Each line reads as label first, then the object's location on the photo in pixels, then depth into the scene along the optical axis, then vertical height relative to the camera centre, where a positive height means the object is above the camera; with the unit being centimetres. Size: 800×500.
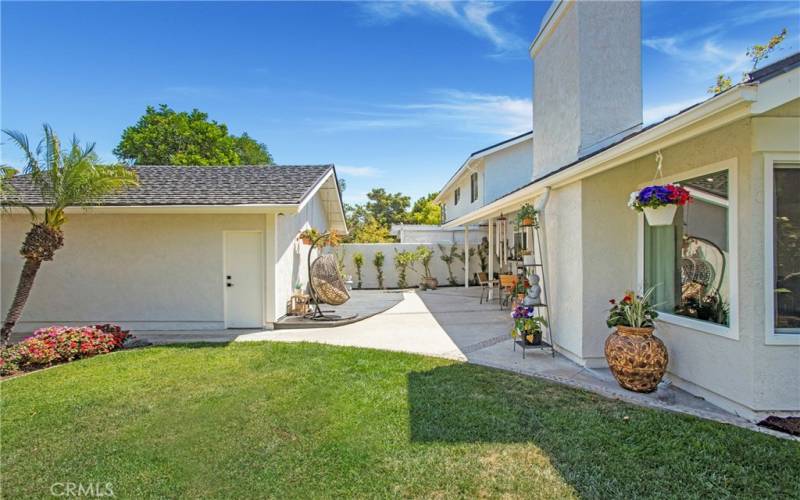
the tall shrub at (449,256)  2036 -36
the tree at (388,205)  4784 +541
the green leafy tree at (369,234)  2528 +99
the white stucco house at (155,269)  1023 -49
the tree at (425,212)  4159 +407
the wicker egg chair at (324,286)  1118 -103
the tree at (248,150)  3950 +1009
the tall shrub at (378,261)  2002 -61
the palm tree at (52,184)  804 +140
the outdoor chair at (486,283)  1431 -127
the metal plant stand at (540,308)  740 -124
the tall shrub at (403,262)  1986 -65
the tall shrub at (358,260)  1991 -53
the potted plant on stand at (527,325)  732 -141
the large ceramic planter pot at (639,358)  514 -144
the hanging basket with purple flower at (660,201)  472 +56
